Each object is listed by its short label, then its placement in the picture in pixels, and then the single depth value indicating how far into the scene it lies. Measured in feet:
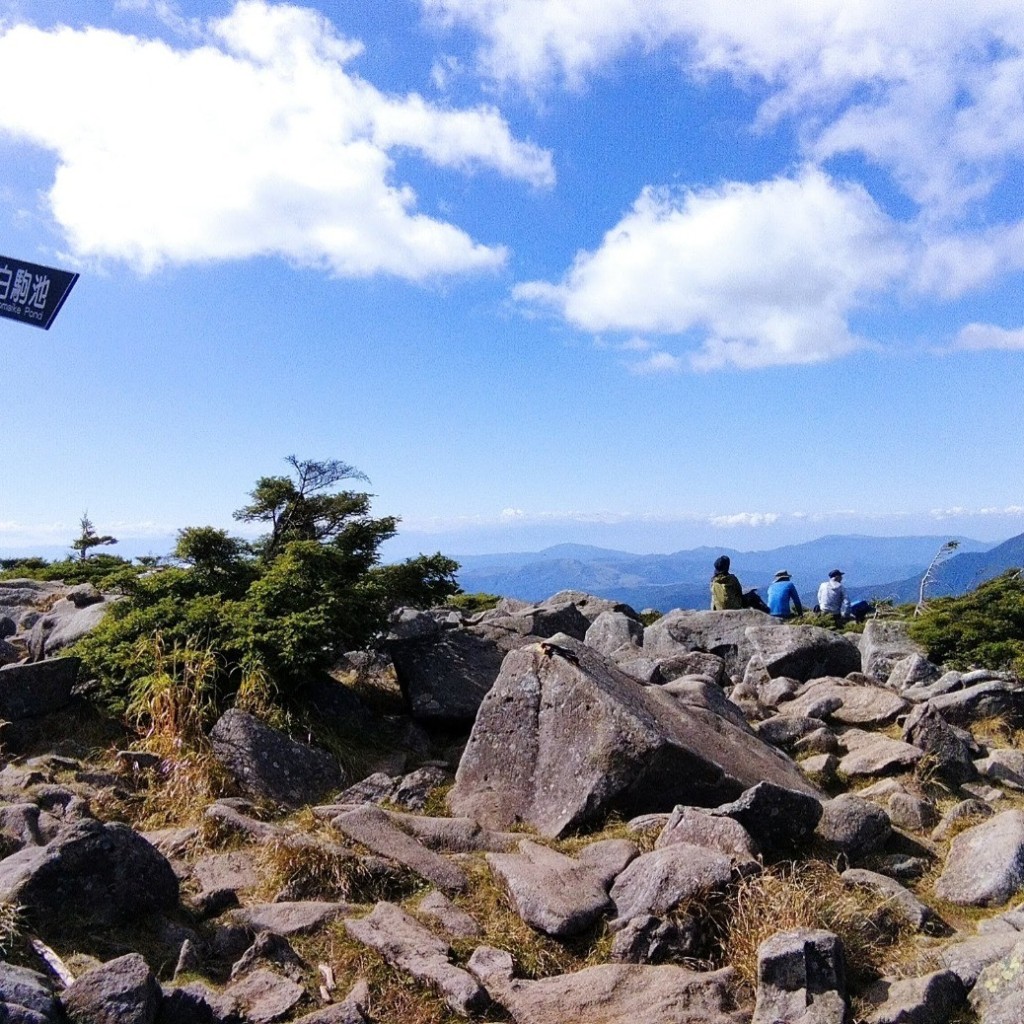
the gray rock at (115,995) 16.79
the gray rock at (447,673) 37.50
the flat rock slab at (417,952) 19.24
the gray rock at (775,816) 25.05
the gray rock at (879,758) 33.86
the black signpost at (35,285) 27.09
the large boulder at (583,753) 28.04
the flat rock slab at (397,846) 24.79
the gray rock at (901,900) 22.57
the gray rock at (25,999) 15.66
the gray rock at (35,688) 35.27
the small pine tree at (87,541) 121.19
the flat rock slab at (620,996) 18.74
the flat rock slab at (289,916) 21.97
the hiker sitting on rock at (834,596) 82.64
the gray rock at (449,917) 22.21
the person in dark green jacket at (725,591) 69.41
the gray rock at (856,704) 40.24
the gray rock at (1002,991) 17.46
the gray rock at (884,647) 54.49
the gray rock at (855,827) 26.71
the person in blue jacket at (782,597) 76.69
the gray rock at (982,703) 42.14
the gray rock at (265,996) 18.85
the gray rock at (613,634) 55.83
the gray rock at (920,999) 18.22
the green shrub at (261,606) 36.29
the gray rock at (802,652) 51.37
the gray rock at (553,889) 22.11
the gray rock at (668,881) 21.94
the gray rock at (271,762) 31.12
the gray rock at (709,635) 55.57
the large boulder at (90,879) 20.86
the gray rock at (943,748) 33.42
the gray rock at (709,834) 23.72
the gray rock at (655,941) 20.89
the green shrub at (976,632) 53.98
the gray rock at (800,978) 18.07
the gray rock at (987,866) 24.17
